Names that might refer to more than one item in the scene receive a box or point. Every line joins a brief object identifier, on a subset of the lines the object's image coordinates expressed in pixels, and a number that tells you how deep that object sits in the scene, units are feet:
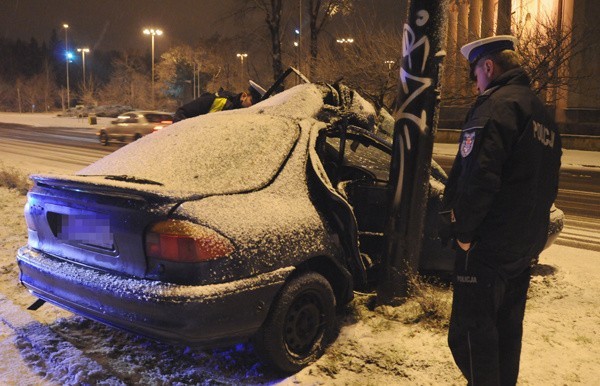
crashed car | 9.44
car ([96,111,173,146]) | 77.61
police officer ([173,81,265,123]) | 21.43
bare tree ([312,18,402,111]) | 76.95
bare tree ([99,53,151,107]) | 234.99
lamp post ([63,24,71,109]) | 175.73
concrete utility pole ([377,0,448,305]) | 12.94
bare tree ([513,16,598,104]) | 66.33
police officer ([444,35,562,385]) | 8.05
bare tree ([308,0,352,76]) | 105.40
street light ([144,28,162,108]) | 157.58
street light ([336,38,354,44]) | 88.93
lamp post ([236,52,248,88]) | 126.33
